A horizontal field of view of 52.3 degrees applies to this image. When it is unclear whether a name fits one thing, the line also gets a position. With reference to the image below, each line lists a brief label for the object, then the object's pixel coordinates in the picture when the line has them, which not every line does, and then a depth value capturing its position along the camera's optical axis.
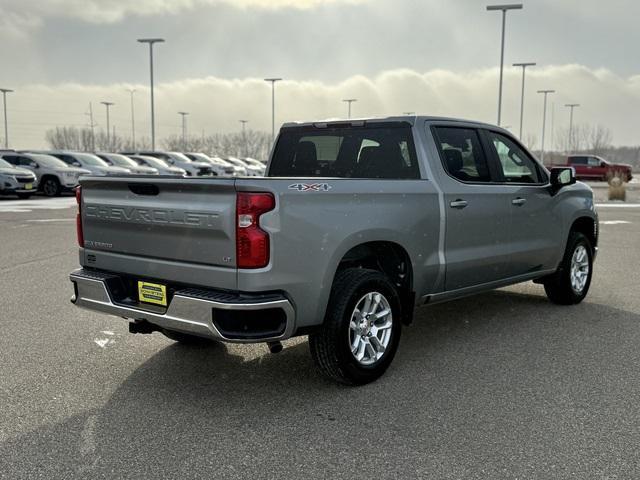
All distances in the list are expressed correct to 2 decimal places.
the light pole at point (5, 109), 63.36
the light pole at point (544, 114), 60.61
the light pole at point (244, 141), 96.00
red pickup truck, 41.69
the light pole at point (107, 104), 74.61
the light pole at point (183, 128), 86.25
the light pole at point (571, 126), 75.62
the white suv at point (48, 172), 23.75
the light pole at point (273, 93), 57.65
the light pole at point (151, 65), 41.62
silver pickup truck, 3.81
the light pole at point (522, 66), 46.26
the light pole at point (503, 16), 33.24
